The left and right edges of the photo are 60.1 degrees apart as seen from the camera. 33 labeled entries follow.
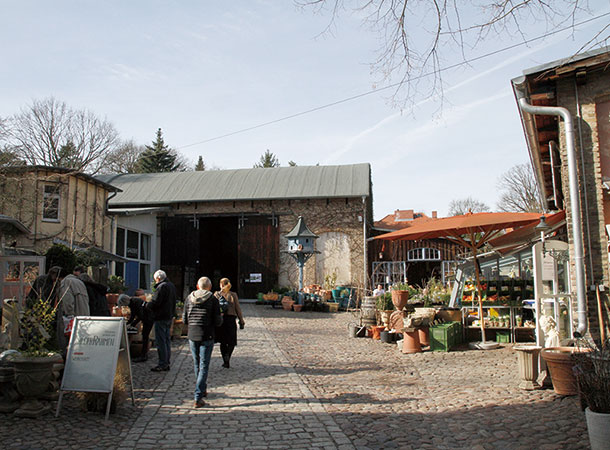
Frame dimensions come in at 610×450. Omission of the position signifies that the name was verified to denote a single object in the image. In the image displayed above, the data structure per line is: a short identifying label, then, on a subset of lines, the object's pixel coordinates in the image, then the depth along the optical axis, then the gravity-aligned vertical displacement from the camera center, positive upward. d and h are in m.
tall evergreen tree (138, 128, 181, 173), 44.12 +10.55
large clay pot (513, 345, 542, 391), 6.42 -1.07
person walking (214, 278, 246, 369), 8.27 -0.65
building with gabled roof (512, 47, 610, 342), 8.09 +2.01
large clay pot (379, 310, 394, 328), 11.55 -0.76
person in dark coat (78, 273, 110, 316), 6.88 -0.11
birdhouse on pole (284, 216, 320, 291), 20.27 +1.49
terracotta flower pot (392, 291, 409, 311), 11.12 -0.36
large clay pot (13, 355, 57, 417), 5.31 -0.93
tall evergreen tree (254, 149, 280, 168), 55.16 +12.90
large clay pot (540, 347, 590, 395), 5.73 -1.01
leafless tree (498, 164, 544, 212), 36.78 +5.90
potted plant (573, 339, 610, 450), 3.91 -0.92
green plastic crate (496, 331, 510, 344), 10.13 -1.11
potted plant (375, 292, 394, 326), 11.59 -0.55
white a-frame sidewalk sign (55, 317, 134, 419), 5.46 -0.73
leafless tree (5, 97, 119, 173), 34.44 +9.10
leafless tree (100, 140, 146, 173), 39.75 +10.08
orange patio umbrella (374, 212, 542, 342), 9.27 +0.97
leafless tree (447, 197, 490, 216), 52.69 +7.44
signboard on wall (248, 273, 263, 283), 23.54 +0.25
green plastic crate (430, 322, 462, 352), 9.70 -1.05
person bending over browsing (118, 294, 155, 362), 8.78 -0.56
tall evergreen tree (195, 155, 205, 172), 55.44 +12.62
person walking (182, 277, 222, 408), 5.98 -0.51
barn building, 22.86 +2.78
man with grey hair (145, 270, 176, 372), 7.96 -0.50
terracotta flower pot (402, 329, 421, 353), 9.79 -1.13
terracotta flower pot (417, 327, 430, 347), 10.27 -1.05
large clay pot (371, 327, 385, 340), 11.68 -1.12
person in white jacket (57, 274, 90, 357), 6.41 -0.26
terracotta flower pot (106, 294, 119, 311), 11.30 -0.28
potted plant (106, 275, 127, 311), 13.35 +0.02
